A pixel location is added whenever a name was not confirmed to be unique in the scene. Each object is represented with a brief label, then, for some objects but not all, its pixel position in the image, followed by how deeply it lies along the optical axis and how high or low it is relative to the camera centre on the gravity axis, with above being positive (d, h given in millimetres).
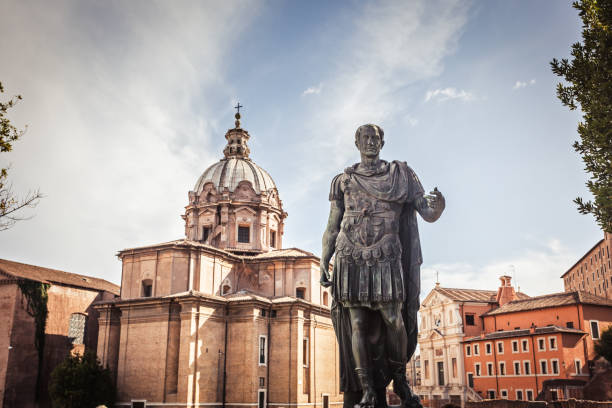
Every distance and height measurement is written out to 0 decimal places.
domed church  37094 +2443
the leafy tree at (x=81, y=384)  36312 -1622
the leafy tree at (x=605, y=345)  44125 +1009
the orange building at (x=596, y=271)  59391 +9953
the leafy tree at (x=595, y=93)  11883 +5584
